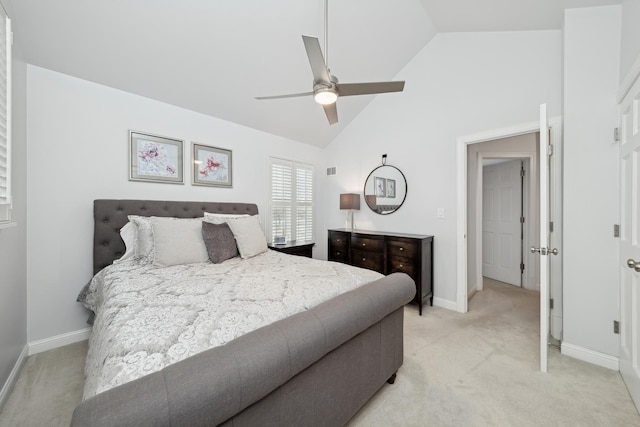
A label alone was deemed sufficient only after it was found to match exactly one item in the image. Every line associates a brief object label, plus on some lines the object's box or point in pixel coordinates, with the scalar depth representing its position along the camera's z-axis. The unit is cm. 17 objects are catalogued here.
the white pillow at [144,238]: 229
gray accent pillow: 238
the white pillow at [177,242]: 219
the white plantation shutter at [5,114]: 145
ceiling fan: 161
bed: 76
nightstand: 344
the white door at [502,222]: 421
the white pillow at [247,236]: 261
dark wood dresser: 311
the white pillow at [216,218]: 265
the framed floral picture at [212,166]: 317
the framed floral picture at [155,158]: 271
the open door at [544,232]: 188
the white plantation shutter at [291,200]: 402
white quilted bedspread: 92
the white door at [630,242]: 164
